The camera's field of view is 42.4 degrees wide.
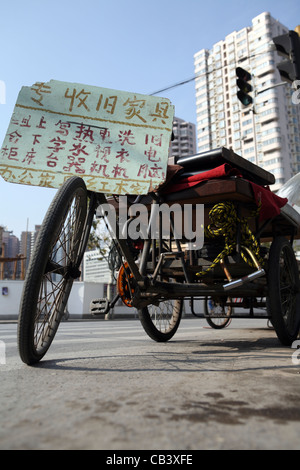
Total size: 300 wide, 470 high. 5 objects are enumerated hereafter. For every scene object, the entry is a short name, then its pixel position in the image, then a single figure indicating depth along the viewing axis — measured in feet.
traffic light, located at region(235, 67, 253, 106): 25.09
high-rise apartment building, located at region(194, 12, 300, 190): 266.57
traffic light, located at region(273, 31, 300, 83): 20.11
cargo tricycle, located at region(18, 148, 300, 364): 8.38
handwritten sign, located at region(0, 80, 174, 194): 9.40
